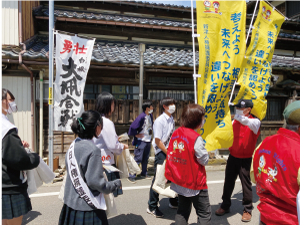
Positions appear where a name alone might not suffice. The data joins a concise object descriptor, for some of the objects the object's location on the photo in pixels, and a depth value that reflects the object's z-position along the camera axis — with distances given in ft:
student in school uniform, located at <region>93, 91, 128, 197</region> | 9.62
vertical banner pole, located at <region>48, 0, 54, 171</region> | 18.35
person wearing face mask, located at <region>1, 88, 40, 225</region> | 7.45
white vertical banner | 18.70
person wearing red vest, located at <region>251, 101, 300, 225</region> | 6.25
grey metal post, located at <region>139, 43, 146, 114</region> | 21.80
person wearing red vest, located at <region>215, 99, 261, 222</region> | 12.39
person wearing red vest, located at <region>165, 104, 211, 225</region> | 8.94
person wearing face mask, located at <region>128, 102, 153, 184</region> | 20.30
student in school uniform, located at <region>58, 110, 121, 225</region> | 7.18
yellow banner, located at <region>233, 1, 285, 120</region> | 15.26
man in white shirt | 12.82
